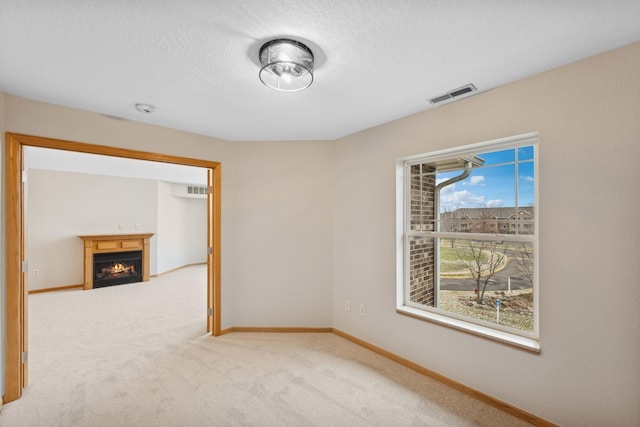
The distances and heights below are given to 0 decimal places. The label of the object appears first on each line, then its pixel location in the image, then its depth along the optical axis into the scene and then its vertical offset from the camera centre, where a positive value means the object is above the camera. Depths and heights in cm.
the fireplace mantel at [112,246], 569 -67
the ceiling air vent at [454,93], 209 +94
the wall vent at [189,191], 754 +66
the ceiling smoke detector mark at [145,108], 239 +92
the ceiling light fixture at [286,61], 156 +91
